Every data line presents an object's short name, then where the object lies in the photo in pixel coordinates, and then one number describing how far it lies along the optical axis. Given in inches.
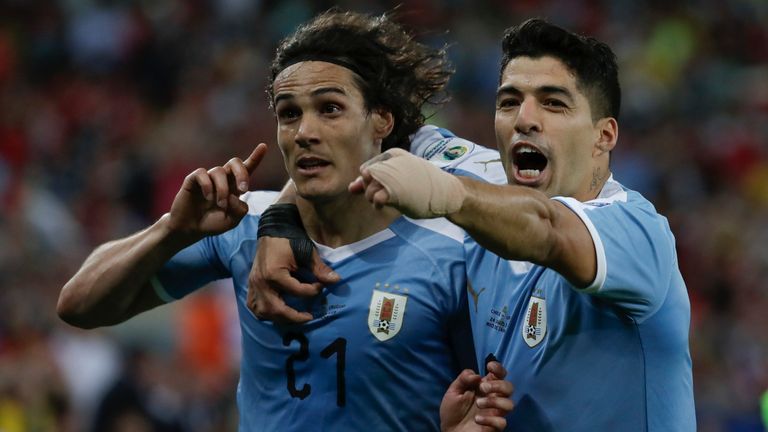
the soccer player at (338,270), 318.0
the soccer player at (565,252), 238.5
